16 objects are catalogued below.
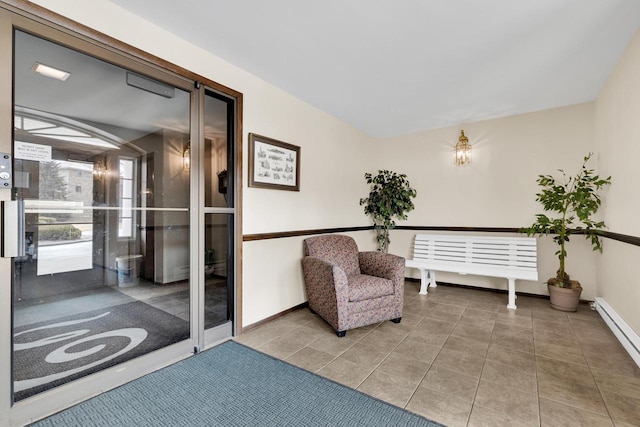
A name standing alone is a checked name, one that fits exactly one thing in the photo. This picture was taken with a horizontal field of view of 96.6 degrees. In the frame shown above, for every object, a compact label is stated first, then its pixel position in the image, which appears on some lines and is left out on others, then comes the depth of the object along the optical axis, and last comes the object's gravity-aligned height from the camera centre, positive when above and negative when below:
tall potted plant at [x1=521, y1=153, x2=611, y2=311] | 3.13 -0.06
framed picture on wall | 2.79 +0.53
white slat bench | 3.54 -0.60
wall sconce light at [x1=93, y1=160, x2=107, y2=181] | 1.85 +0.29
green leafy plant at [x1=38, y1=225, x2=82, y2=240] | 1.65 -0.11
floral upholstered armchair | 2.59 -0.69
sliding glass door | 1.60 +0.00
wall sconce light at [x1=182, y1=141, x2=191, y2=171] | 2.30 +0.46
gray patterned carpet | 1.62 -0.86
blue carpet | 1.56 -1.13
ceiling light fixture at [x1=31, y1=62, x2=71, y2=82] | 1.62 +0.84
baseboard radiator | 2.15 -1.00
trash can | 2.03 -0.40
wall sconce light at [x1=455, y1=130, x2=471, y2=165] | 4.14 +0.92
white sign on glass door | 1.54 +0.35
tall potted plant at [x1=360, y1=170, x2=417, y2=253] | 4.45 +0.20
